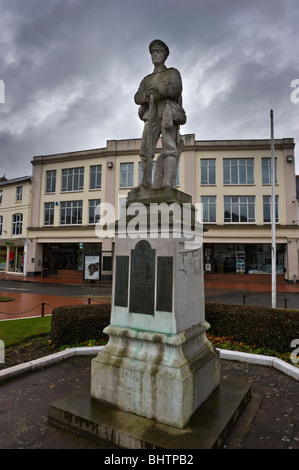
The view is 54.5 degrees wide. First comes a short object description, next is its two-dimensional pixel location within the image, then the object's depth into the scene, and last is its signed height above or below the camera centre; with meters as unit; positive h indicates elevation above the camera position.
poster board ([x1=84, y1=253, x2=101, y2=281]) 25.84 -0.53
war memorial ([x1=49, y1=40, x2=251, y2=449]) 3.42 -1.13
